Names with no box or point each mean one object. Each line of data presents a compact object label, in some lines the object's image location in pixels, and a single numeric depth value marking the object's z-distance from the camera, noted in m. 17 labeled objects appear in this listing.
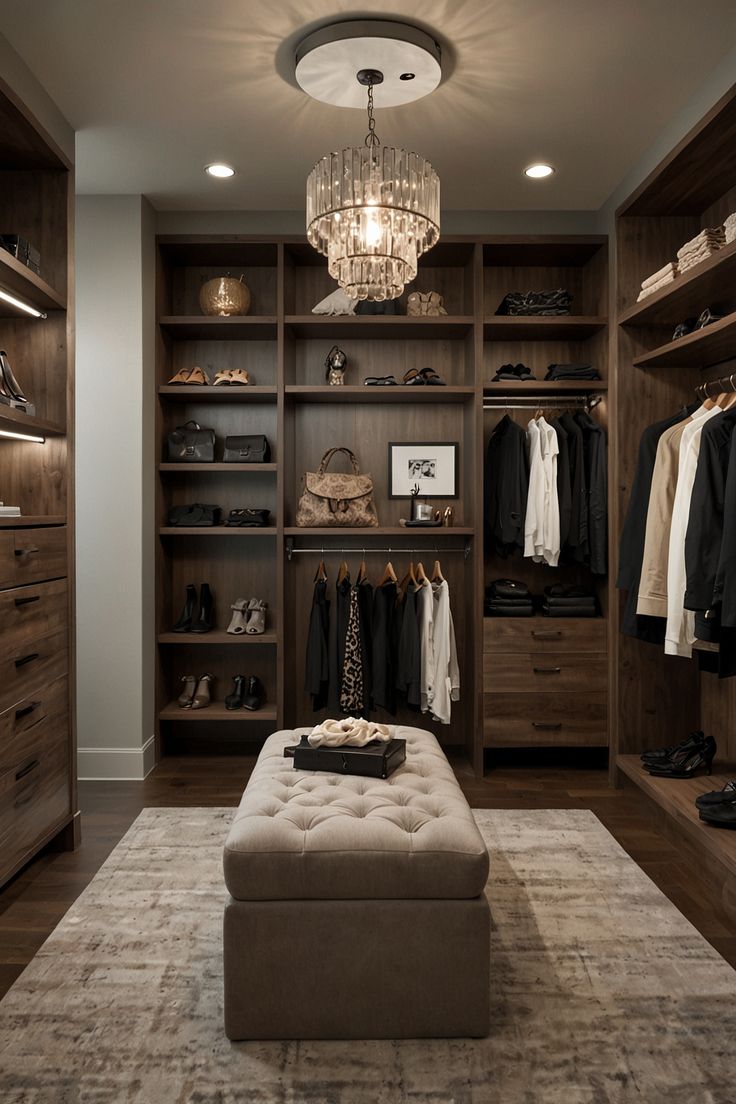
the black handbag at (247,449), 4.59
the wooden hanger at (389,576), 4.51
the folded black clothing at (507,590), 4.47
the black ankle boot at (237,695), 4.56
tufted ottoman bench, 2.06
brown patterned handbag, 4.50
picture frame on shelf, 4.82
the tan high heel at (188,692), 4.65
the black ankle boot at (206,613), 4.60
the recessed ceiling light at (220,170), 3.95
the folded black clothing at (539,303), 4.49
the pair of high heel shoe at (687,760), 3.63
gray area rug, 1.88
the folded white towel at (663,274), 3.57
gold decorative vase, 4.50
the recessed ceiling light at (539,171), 3.99
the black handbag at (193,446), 4.56
